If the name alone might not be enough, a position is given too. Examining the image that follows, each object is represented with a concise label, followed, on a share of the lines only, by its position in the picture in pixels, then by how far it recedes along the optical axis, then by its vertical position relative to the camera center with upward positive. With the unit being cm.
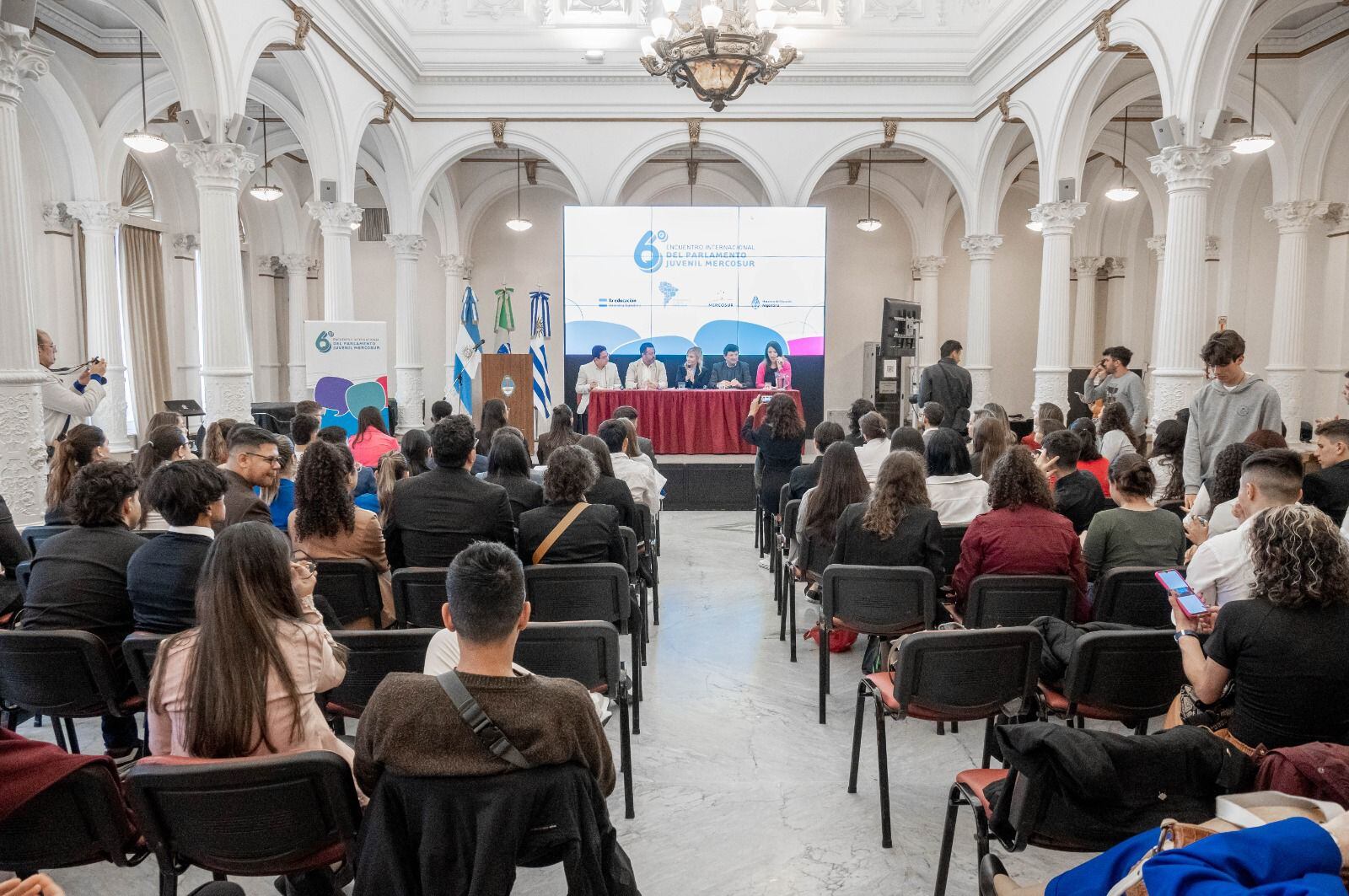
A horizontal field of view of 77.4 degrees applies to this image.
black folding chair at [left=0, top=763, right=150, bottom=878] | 177 -98
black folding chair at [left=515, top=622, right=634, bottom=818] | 267 -93
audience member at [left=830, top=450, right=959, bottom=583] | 360 -66
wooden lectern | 1154 -19
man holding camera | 580 -24
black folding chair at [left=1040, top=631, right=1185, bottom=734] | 251 -92
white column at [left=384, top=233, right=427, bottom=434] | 1236 +40
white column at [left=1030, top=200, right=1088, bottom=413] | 1002 +75
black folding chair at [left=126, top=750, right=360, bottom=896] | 169 -93
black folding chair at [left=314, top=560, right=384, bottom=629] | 328 -87
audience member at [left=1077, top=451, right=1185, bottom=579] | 331 -64
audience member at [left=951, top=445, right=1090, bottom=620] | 329 -65
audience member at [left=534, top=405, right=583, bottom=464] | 550 -41
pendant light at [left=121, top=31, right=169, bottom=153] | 890 +239
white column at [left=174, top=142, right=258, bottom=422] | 711 +80
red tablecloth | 974 -55
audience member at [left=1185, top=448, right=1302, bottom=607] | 252 -51
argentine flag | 1077 +21
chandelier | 736 +285
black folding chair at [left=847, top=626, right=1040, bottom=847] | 252 -93
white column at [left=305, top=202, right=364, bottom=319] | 986 +137
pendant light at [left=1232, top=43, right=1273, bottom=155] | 854 +233
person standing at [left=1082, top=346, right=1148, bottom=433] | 710 -14
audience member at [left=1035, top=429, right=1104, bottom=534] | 401 -55
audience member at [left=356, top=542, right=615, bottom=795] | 157 -65
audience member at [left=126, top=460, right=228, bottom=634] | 253 -57
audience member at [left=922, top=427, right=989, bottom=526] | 427 -61
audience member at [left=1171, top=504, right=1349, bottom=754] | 190 -60
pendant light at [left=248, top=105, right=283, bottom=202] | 1262 +261
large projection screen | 1191 +132
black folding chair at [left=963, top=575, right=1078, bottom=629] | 317 -87
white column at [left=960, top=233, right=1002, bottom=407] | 1216 +80
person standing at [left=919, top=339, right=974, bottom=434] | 805 -15
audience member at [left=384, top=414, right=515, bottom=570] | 348 -58
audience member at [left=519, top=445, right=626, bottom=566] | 363 -66
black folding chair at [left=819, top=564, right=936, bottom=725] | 335 -93
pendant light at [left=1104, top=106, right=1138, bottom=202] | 1190 +252
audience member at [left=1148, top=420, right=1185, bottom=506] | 473 -51
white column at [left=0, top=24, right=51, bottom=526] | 479 +18
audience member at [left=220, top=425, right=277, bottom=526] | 344 -39
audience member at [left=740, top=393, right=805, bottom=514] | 612 -55
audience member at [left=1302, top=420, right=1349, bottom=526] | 369 -47
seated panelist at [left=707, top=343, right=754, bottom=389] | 1137 -3
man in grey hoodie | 448 -20
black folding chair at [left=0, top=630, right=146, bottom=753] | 251 -96
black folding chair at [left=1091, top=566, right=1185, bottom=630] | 312 -86
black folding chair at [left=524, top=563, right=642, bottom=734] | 334 -90
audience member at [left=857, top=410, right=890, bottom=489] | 573 -52
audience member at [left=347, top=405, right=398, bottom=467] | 565 -50
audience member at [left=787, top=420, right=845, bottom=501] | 532 -65
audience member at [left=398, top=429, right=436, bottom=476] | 464 -45
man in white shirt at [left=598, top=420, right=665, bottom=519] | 528 -64
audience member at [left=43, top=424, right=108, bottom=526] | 370 -42
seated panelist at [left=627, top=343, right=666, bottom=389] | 1123 -6
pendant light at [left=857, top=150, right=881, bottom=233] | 1473 +254
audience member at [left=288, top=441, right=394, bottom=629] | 332 -60
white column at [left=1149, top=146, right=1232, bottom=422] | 715 +81
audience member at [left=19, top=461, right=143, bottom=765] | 271 -65
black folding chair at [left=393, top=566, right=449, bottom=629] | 318 -87
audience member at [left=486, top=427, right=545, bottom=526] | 404 -52
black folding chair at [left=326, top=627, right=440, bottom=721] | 254 -88
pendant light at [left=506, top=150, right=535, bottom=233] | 1513 +258
